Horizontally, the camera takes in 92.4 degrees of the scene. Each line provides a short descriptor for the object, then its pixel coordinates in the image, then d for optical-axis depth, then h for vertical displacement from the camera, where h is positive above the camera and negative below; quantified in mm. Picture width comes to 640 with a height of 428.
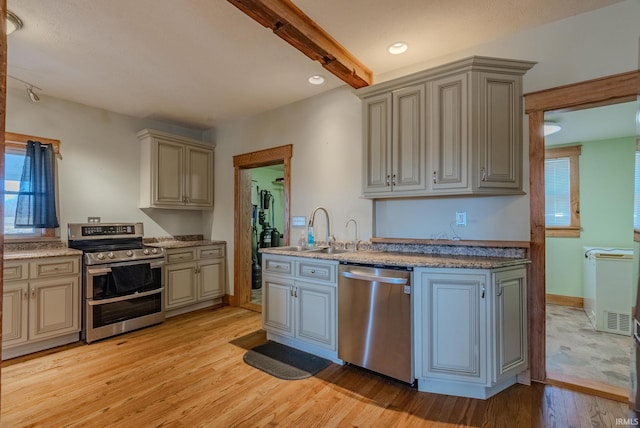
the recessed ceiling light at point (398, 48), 2543 +1430
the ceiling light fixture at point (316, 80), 3092 +1407
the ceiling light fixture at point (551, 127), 3411 +997
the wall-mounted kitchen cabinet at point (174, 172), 3959 +612
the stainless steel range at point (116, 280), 3119 -682
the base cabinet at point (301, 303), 2637 -799
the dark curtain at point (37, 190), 3168 +278
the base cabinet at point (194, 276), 3834 -794
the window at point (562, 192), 4391 +365
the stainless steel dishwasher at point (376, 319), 2213 -781
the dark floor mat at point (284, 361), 2483 -1257
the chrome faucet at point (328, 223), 3334 -58
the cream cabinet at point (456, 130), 2312 +694
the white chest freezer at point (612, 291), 3236 -810
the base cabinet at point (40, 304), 2721 -821
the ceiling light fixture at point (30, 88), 2955 +1320
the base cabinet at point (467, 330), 2055 -781
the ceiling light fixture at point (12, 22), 2113 +1384
